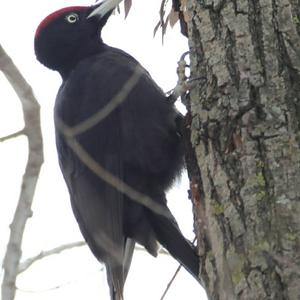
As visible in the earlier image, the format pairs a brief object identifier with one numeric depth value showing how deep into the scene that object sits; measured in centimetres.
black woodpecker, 718
